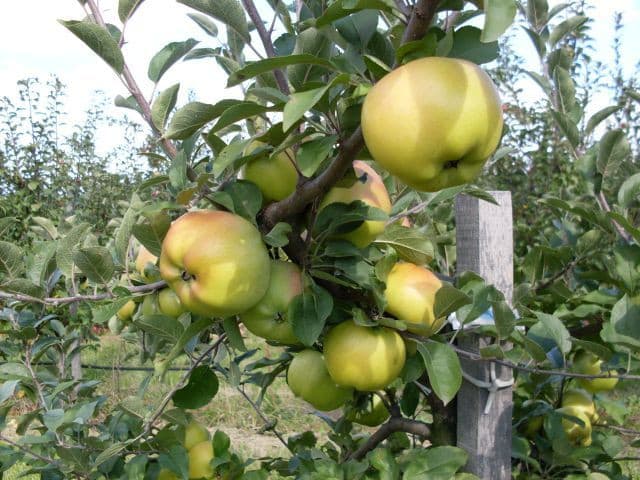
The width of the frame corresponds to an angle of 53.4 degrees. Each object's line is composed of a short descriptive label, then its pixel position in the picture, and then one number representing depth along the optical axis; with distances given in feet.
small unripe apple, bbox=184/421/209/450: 3.82
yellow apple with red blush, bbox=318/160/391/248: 2.52
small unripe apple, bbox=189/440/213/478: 3.71
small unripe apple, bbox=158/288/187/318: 2.86
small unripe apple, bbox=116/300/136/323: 3.59
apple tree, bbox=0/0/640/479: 1.81
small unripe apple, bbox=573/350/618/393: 3.79
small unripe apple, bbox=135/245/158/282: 3.22
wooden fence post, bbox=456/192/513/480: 3.32
